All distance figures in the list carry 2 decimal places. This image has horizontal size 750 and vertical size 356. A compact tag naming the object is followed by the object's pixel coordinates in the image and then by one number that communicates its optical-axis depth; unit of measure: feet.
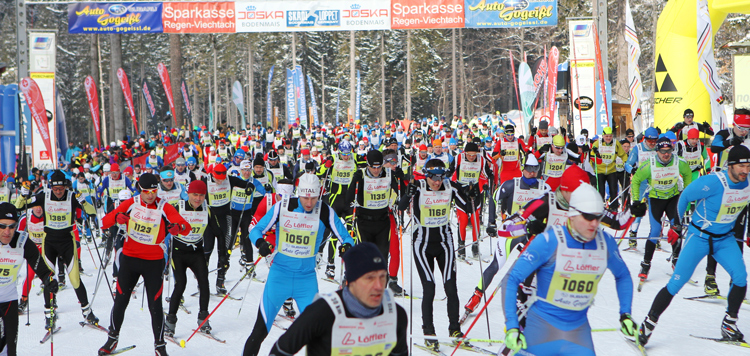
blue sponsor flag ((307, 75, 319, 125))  113.30
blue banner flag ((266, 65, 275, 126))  126.41
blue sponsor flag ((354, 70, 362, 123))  116.26
